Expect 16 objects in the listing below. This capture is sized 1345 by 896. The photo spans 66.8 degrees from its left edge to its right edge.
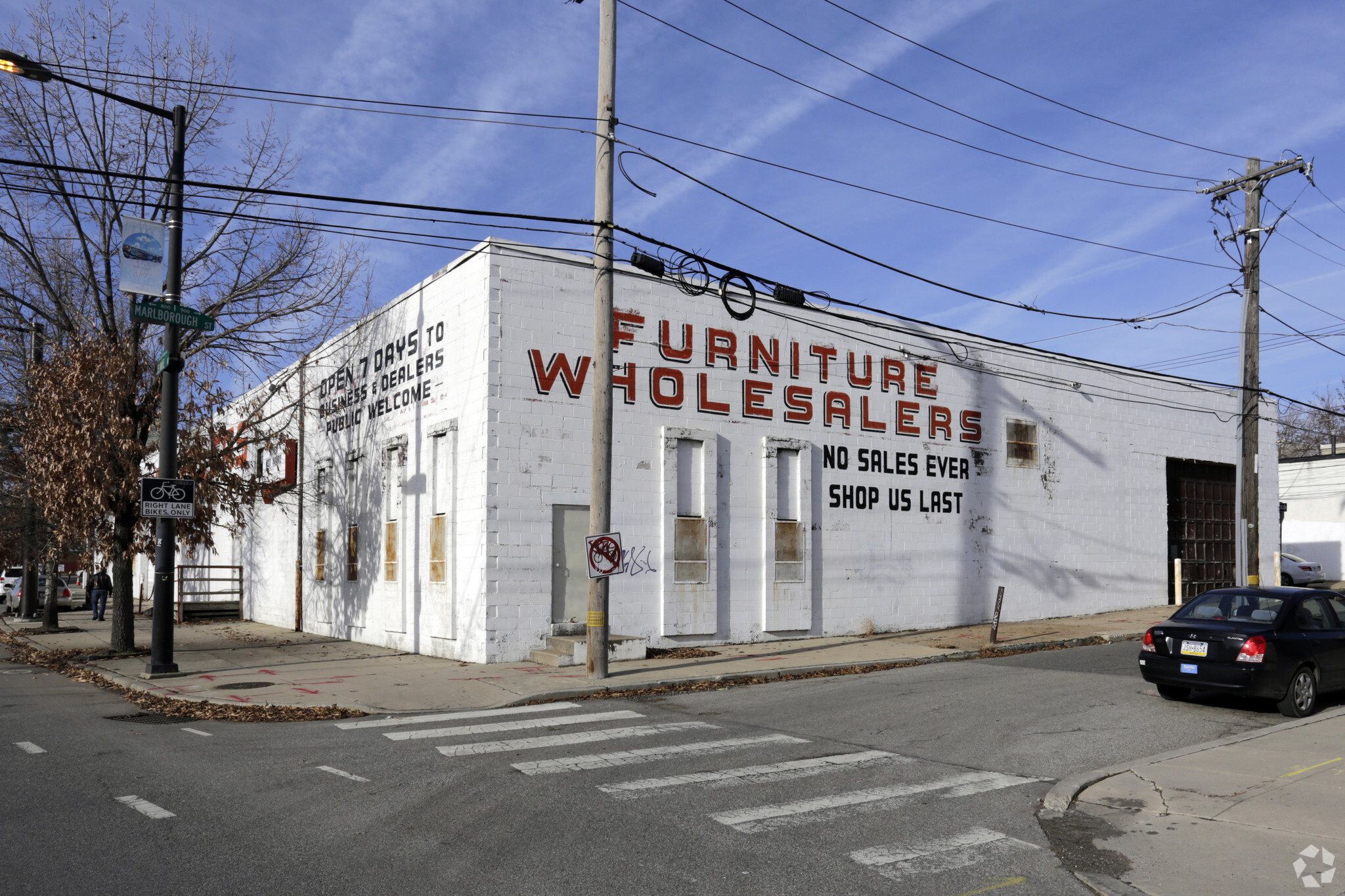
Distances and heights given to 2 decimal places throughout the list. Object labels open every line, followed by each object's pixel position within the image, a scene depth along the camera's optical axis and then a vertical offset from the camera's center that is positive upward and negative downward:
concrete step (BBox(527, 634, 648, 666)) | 15.95 -2.38
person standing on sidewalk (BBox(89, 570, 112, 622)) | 30.42 -2.77
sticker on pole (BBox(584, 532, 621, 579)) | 14.21 -0.73
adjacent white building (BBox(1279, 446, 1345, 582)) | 43.84 -0.23
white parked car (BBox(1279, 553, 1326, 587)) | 34.91 -2.34
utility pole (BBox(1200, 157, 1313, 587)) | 22.66 +3.49
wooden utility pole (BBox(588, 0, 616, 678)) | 14.55 +2.45
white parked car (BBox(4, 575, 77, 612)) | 41.57 -4.25
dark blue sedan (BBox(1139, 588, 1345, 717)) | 11.55 -1.68
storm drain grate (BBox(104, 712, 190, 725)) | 11.96 -2.61
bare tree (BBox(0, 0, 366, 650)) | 18.62 +2.73
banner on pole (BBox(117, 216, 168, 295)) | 15.69 +3.77
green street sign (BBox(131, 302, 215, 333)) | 15.16 +2.81
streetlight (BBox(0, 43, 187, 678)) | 15.63 +1.08
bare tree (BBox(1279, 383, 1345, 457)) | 69.06 +5.02
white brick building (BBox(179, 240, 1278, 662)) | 17.28 +0.62
